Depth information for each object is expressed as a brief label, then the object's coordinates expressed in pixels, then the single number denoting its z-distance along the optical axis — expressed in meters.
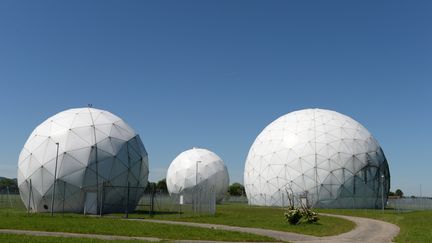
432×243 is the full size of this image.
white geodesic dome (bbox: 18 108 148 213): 34.47
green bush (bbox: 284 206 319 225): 27.64
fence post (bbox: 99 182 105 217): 32.41
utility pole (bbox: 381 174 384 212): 54.61
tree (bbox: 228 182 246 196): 136.82
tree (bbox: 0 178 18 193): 81.26
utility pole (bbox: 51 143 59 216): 34.30
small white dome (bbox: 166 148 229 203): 68.62
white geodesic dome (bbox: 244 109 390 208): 52.62
